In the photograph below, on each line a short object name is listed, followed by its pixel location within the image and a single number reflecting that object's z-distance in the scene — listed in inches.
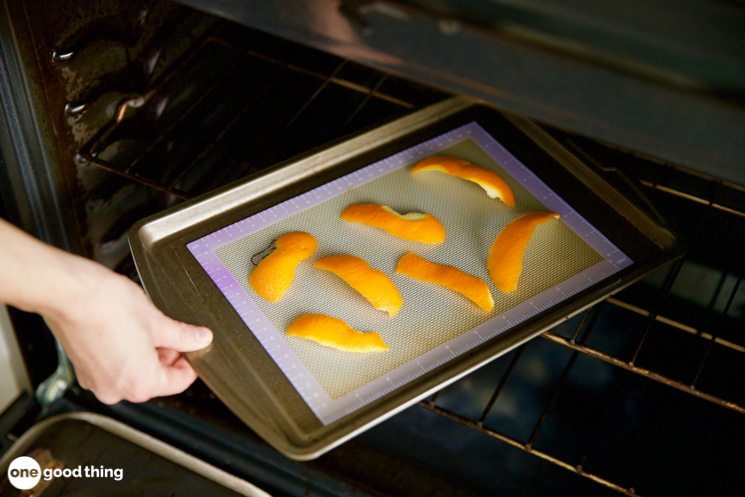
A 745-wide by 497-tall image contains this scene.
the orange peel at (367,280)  37.7
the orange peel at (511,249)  39.3
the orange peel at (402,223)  41.5
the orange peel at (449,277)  38.0
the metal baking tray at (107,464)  46.0
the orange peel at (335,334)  35.9
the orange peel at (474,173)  43.9
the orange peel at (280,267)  38.3
